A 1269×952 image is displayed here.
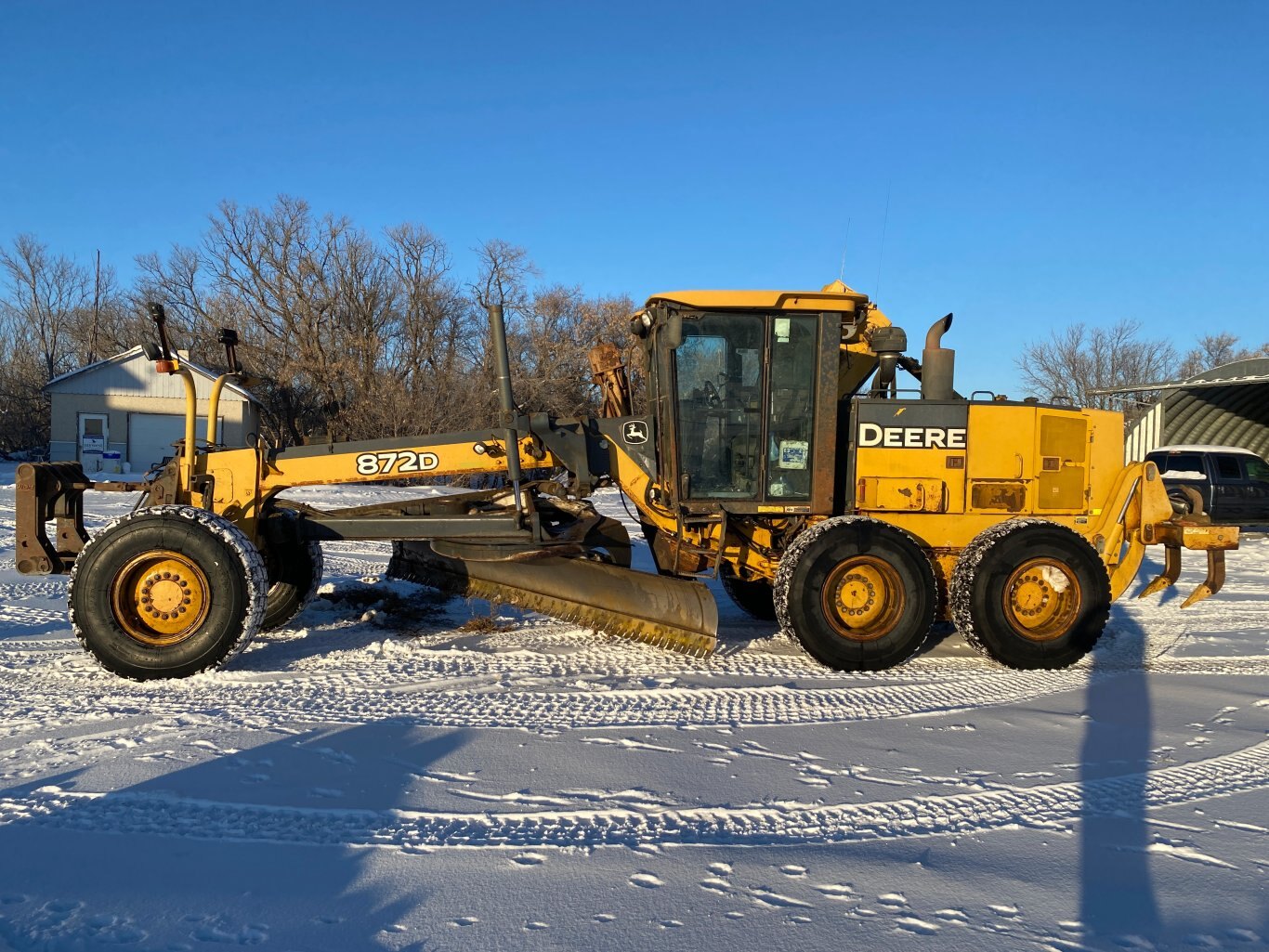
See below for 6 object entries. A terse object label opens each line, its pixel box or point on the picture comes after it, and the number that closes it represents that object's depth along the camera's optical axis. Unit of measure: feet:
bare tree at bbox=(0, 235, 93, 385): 155.12
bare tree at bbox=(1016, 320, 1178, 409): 137.69
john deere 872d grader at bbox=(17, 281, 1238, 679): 19.48
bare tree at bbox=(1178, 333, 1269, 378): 154.40
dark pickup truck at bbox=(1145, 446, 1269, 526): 55.47
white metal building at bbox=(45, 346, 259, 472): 94.73
